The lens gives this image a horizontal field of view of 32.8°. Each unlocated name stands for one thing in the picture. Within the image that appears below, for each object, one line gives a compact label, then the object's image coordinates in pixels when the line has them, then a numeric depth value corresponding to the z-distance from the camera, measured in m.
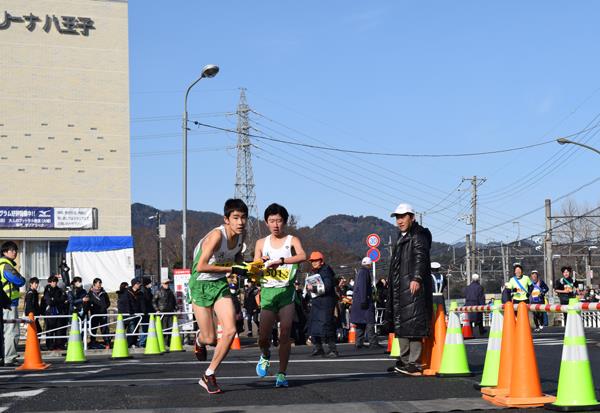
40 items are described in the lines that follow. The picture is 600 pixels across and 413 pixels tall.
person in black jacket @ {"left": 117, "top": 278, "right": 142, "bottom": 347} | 24.75
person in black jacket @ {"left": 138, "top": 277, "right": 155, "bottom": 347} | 25.17
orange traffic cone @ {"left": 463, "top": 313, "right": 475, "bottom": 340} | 25.47
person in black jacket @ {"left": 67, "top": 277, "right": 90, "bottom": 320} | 24.69
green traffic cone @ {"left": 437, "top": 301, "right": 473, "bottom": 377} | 10.81
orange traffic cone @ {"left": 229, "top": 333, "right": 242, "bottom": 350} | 23.63
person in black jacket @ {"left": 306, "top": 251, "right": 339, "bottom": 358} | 17.91
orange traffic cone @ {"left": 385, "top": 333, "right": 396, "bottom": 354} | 18.20
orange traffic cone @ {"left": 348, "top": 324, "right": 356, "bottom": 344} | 25.77
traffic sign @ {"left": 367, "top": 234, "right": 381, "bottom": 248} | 32.03
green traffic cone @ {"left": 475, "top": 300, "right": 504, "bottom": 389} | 9.59
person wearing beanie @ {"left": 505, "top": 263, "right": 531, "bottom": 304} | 26.61
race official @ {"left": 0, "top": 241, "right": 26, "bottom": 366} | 15.48
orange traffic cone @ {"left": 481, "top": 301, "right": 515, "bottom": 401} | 8.70
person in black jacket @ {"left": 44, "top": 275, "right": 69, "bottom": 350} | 24.11
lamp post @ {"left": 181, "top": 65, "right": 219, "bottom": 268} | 33.62
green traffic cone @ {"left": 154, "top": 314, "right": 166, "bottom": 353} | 21.73
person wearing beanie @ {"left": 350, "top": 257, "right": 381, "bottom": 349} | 20.27
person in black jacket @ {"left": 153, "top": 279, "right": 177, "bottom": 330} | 25.86
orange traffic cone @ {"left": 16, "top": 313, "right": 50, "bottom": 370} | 15.46
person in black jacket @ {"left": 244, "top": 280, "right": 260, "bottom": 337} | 26.75
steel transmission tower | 72.00
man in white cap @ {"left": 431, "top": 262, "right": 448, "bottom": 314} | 17.05
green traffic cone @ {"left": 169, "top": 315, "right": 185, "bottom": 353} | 22.88
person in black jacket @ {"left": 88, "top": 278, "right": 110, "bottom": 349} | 24.19
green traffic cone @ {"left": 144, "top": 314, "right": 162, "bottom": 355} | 21.27
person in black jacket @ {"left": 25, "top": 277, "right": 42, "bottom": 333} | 21.97
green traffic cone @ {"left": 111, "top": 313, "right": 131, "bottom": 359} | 19.22
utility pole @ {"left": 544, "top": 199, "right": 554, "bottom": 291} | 56.75
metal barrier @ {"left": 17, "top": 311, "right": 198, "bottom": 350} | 22.80
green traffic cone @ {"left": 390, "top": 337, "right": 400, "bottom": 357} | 15.96
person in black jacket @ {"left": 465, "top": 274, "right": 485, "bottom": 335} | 28.31
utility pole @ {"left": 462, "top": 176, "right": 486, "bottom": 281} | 80.06
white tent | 40.75
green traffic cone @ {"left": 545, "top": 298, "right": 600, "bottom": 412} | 7.62
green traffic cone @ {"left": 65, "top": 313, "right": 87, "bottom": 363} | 17.98
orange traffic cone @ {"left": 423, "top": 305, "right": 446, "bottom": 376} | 11.17
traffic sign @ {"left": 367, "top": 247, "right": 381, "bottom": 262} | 30.55
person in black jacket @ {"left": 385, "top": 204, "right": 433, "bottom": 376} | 10.97
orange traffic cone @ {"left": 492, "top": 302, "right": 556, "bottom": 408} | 8.10
